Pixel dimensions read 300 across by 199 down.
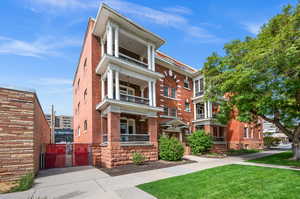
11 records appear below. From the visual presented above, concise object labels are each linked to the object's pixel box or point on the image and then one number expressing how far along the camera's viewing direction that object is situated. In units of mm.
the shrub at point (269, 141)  30094
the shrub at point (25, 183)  6793
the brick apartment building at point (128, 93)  12680
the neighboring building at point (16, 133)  7531
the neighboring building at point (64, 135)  53991
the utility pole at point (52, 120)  25512
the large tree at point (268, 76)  10117
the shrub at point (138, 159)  12164
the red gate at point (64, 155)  12625
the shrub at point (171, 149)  13656
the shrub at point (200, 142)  17859
